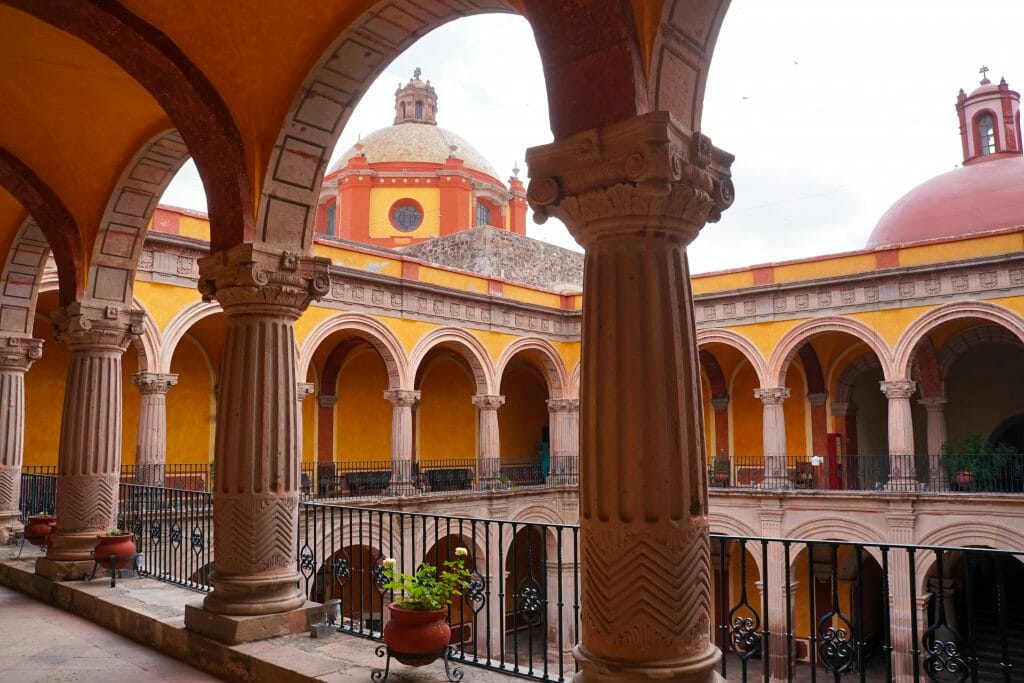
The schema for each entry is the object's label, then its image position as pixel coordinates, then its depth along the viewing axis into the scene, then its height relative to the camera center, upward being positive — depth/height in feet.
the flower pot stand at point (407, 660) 12.62 -3.76
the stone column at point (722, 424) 70.95 -0.15
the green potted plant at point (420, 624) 12.64 -3.05
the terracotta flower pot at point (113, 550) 21.09 -3.10
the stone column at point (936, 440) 54.19 -1.39
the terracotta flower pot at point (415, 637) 12.62 -3.23
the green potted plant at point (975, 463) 52.01 -2.81
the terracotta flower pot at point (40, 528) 27.12 -3.26
